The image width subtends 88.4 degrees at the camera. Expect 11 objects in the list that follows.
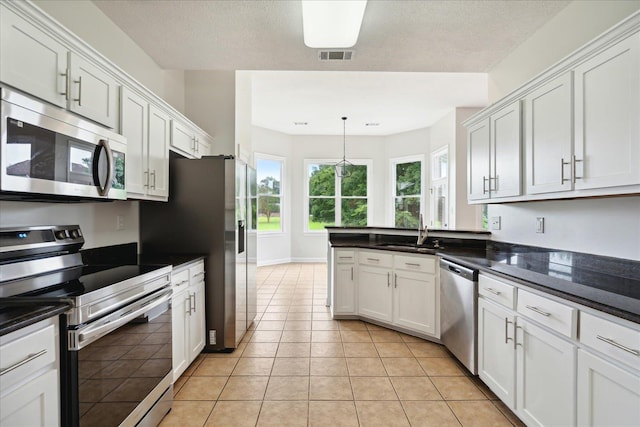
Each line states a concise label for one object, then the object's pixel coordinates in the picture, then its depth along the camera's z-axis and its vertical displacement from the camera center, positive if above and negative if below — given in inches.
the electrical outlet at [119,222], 100.5 -2.8
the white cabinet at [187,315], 90.0 -30.5
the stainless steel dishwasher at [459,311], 92.7 -29.7
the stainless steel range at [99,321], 50.9 -19.7
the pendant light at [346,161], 307.1 +51.2
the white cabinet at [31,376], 40.1 -21.8
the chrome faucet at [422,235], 136.6 -8.5
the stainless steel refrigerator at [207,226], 113.0 -4.5
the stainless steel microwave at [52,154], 50.3 +10.7
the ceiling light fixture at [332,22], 72.3 +45.8
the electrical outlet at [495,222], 120.6 -2.8
